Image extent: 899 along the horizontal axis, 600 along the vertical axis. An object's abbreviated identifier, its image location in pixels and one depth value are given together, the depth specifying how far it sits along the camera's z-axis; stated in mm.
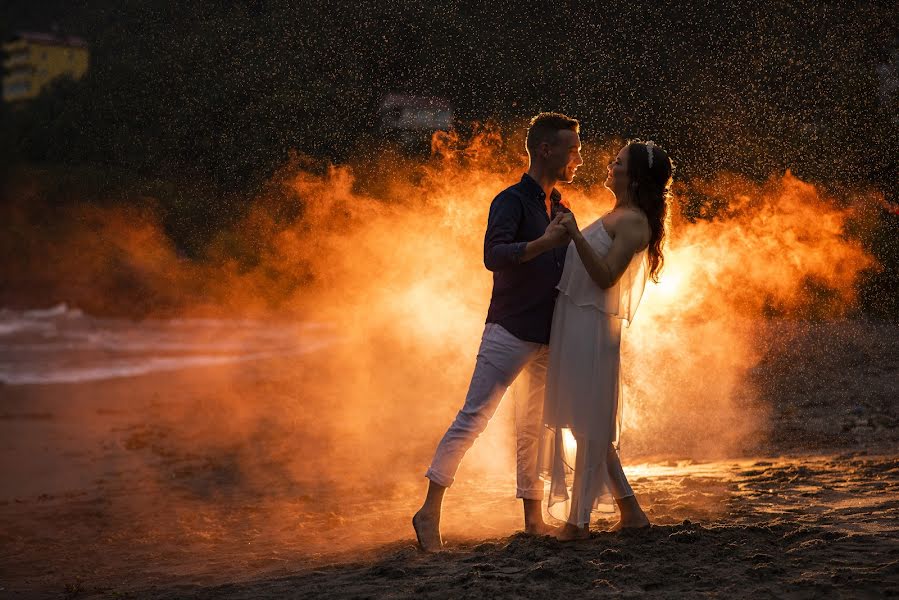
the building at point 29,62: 43656
